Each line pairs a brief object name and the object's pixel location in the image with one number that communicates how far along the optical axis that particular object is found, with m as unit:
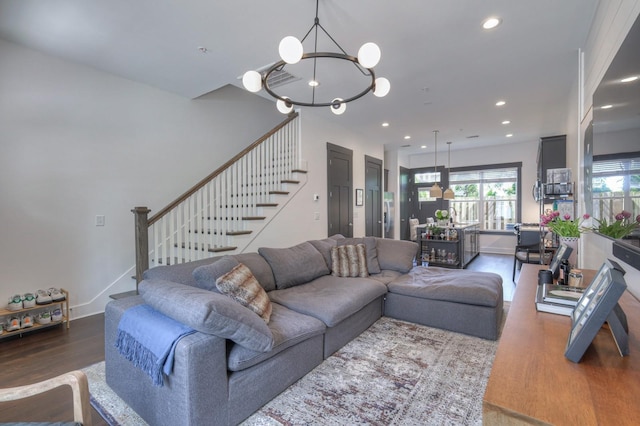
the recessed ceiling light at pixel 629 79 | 1.27
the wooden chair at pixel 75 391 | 1.16
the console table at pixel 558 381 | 0.74
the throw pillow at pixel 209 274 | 2.27
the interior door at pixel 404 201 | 9.05
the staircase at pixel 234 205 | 3.63
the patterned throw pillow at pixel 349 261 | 3.74
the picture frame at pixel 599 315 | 0.90
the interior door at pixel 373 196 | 6.95
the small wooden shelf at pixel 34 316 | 3.00
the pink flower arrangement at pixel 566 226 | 2.17
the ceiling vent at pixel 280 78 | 3.76
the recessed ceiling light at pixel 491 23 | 2.69
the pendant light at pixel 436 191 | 7.08
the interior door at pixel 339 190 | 5.79
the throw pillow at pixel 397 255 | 3.95
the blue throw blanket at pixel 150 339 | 1.61
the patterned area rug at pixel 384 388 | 1.84
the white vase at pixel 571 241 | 2.14
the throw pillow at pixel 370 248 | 3.92
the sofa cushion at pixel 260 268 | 2.93
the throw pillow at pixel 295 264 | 3.16
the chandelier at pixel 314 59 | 1.97
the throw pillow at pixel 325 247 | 3.86
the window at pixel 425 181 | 9.46
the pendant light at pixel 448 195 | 7.45
